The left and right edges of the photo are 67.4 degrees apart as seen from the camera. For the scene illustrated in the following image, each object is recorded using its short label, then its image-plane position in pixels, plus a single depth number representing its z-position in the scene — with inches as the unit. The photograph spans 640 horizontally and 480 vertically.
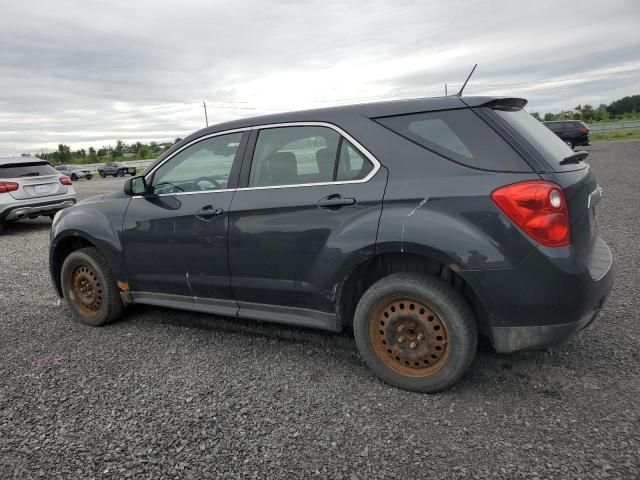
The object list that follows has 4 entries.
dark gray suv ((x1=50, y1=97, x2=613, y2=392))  101.2
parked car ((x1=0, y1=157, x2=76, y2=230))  371.2
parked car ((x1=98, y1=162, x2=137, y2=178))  1632.6
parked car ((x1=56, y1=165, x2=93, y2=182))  1510.8
